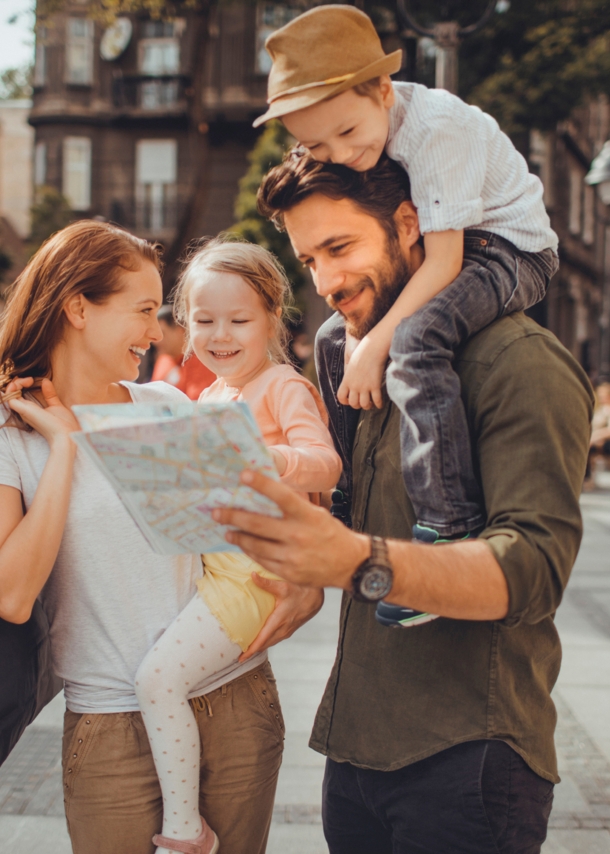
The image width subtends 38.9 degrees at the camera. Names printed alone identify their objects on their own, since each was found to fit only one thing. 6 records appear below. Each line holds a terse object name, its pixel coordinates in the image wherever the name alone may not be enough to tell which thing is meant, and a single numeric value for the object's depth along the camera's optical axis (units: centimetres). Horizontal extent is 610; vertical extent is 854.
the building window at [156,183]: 2175
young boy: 149
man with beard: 122
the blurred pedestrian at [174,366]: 321
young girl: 173
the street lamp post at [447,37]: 636
